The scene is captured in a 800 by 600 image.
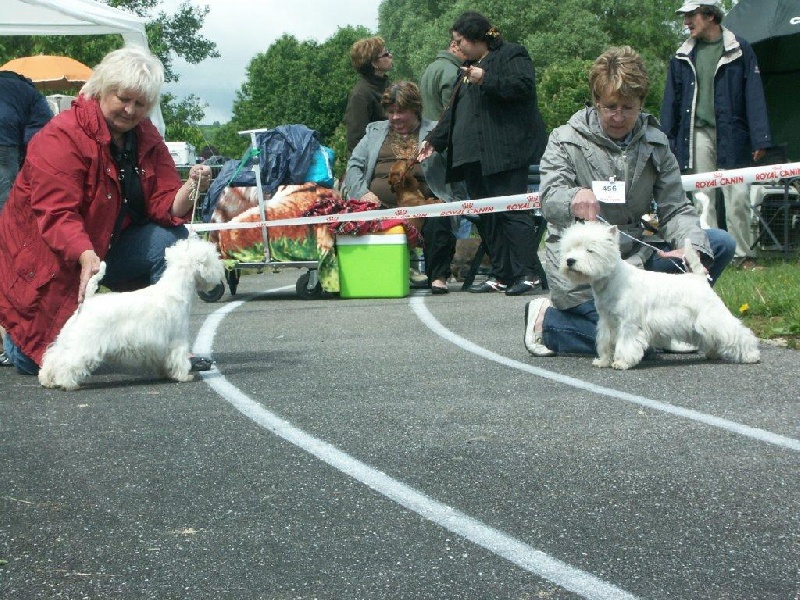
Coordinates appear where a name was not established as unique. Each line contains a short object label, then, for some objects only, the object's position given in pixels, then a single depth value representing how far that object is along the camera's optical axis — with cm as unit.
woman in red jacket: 684
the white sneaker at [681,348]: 750
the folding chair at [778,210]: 1261
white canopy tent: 1374
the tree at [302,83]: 8956
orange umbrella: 2275
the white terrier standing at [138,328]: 653
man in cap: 1112
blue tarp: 1209
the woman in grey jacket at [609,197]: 716
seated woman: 1174
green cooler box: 1152
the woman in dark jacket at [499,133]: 1094
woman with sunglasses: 1290
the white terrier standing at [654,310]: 676
